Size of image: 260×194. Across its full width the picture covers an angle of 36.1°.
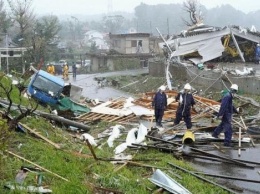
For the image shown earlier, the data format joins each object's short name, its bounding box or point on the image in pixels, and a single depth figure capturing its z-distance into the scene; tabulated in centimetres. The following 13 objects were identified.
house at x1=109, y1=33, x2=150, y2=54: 5666
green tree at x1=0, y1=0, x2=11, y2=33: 5191
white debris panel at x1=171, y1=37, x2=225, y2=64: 2617
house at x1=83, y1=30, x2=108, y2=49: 9456
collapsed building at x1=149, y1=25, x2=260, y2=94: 2522
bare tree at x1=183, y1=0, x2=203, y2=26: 4468
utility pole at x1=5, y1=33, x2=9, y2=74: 4083
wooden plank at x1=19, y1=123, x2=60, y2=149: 947
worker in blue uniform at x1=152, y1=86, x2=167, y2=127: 1416
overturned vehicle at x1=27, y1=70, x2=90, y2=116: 1702
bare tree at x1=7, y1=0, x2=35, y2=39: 4759
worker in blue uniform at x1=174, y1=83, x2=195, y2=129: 1323
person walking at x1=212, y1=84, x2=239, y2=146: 1105
